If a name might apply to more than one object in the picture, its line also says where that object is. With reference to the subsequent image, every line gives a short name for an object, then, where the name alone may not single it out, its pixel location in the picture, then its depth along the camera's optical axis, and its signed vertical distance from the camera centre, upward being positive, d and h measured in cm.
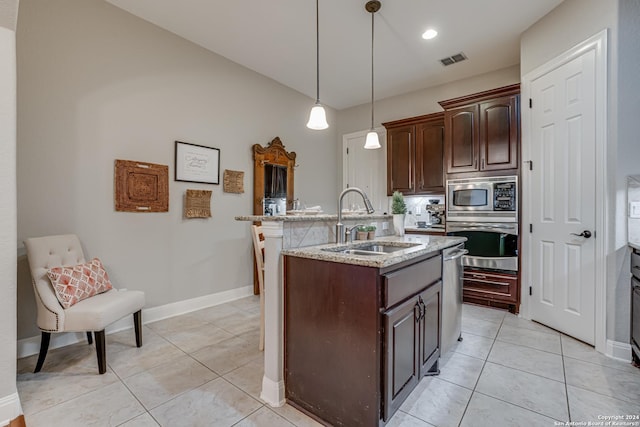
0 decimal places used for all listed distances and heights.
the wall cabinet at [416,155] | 417 +86
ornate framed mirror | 411 +50
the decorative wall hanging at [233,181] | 375 +39
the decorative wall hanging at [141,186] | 286 +25
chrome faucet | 212 -13
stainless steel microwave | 336 +16
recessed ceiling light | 319 +198
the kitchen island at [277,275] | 178 -40
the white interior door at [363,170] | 515 +77
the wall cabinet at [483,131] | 335 +99
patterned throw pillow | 210 -54
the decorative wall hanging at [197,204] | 336 +9
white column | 179 -63
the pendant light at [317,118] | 251 +81
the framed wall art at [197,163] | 331 +57
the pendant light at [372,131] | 274 +86
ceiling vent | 370 +199
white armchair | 205 -69
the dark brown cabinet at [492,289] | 338 -92
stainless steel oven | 338 -38
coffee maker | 438 -3
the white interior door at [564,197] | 254 +14
